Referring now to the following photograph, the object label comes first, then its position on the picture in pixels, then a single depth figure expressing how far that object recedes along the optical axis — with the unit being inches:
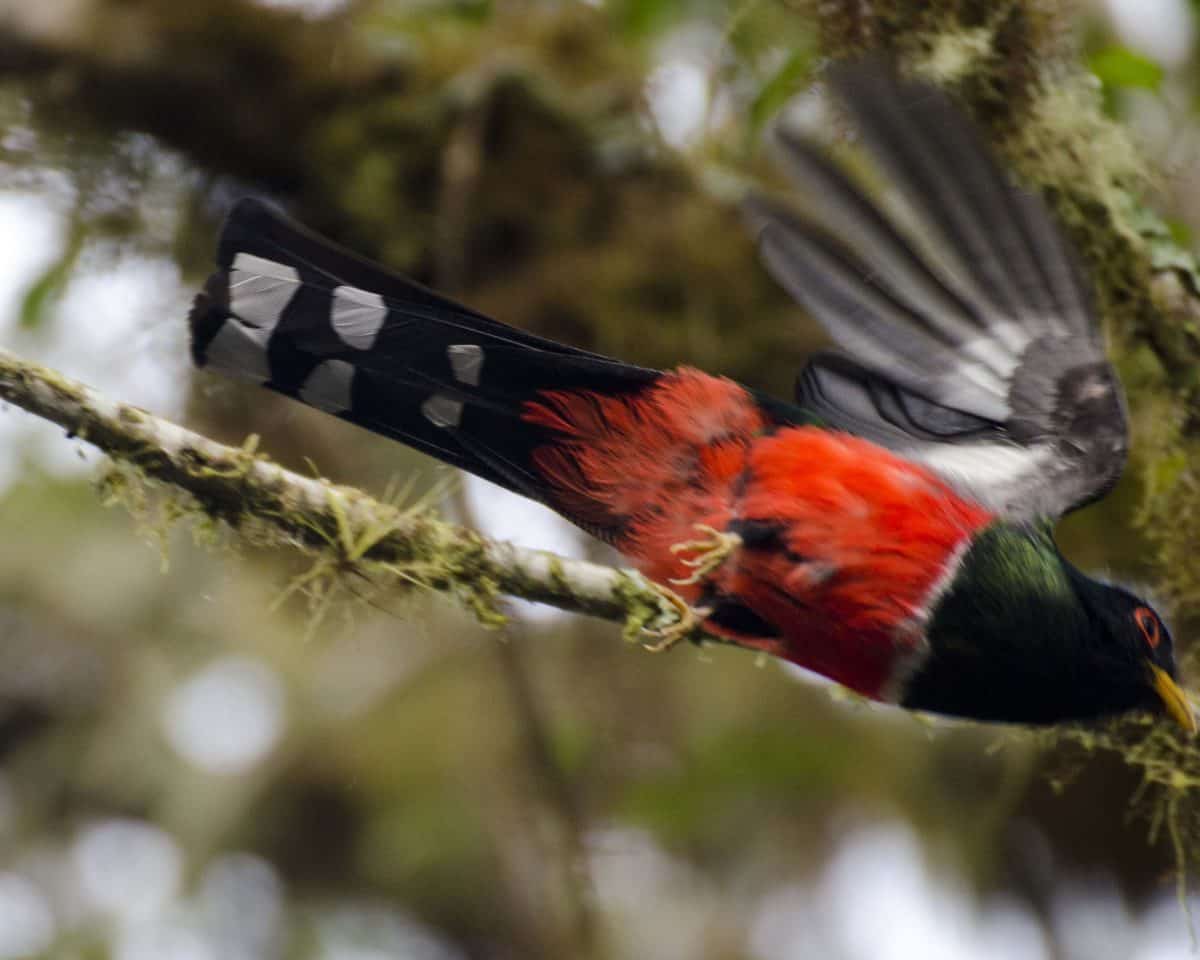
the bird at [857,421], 170.1
